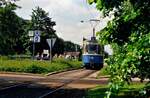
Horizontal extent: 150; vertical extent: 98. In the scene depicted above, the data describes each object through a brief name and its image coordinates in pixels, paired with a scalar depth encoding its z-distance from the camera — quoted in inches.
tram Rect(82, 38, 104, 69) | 1771.5
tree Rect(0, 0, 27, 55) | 1325.6
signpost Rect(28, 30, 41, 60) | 1499.9
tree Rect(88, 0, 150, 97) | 292.0
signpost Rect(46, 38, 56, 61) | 1604.2
